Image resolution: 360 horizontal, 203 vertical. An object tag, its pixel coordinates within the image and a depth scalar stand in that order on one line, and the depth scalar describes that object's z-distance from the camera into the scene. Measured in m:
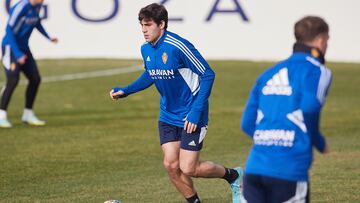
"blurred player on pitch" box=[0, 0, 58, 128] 32.94
